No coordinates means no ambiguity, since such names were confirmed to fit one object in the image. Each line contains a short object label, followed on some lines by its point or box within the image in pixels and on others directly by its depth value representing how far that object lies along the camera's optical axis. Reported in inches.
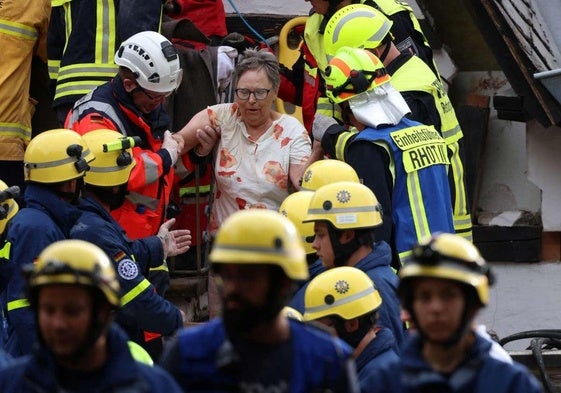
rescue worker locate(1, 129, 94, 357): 572.1
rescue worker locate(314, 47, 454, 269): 655.1
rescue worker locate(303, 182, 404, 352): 578.9
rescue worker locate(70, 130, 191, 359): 604.7
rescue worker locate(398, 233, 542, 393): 382.6
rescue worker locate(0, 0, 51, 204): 778.2
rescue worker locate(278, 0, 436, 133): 748.6
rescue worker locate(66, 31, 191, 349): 672.4
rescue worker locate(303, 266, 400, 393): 505.0
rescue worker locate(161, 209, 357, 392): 370.9
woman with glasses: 707.4
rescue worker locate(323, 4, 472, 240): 714.8
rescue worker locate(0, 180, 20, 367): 576.7
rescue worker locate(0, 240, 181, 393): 372.2
